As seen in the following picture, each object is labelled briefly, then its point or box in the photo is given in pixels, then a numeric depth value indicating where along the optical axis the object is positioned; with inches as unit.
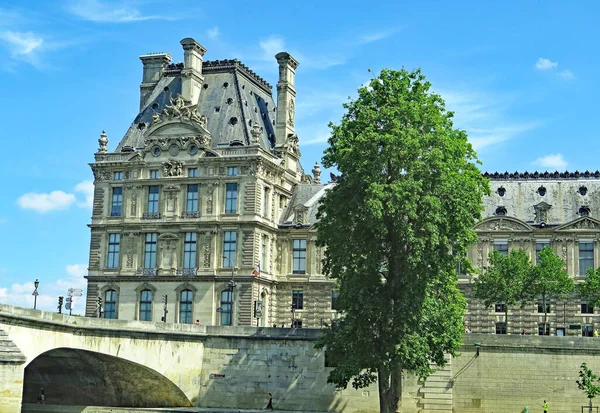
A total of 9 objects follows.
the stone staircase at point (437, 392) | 2442.1
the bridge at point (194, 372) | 2390.5
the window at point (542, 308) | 3046.3
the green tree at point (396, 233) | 2116.1
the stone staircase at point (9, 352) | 1841.8
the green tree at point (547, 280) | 2787.9
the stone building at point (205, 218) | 3122.5
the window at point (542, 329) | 3008.9
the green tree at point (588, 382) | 2212.1
